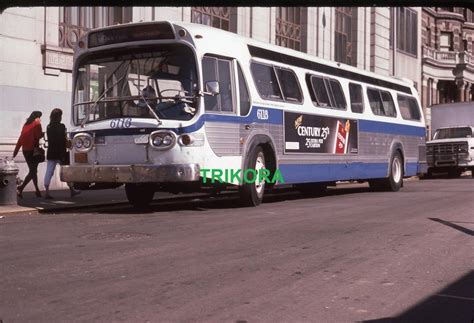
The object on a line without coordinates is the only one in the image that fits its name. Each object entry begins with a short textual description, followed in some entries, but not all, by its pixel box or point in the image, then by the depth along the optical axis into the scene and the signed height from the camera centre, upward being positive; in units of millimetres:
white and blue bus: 9789 +1007
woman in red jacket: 12297 +539
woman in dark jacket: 12312 +523
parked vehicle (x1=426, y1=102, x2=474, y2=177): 25812 +1315
